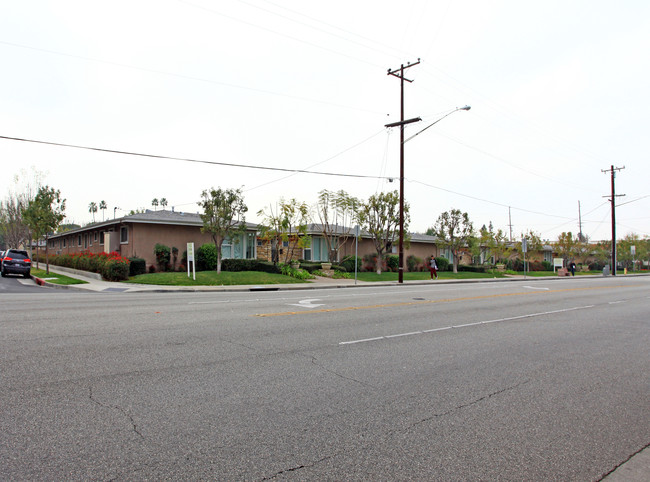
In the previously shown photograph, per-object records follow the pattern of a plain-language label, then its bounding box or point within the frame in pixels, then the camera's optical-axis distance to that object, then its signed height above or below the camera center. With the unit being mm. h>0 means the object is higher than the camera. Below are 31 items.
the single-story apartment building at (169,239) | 26188 +1257
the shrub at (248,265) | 26828 -540
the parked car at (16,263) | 26578 -378
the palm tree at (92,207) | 105812 +12370
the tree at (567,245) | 53000 +1416
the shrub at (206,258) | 26688 -78
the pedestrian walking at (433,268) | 31762 -851
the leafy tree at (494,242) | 45969 +1569
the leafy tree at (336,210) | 32375 +3521
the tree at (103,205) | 103438 +12499
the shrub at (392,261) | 35656 -372
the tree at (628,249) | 69250 +1209
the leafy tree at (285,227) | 28109 +1988
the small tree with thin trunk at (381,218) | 31047 +2846
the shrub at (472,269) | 44056 -1288
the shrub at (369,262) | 35125 -445
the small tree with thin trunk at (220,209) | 23234 +2597
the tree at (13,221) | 43412 +3827
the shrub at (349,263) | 31816 -483
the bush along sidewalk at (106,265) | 22297 -432
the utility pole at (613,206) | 50344 +5958
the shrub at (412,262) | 39750 -518
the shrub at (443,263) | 41228 -647
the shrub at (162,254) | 25953 +171
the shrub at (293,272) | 26391 -961
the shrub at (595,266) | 69488 -1607
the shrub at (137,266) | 23794 -520
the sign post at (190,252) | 21855 +247
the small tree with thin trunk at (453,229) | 38031 +2440
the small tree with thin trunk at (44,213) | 25203 +2586
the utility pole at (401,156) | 25469 +6143
